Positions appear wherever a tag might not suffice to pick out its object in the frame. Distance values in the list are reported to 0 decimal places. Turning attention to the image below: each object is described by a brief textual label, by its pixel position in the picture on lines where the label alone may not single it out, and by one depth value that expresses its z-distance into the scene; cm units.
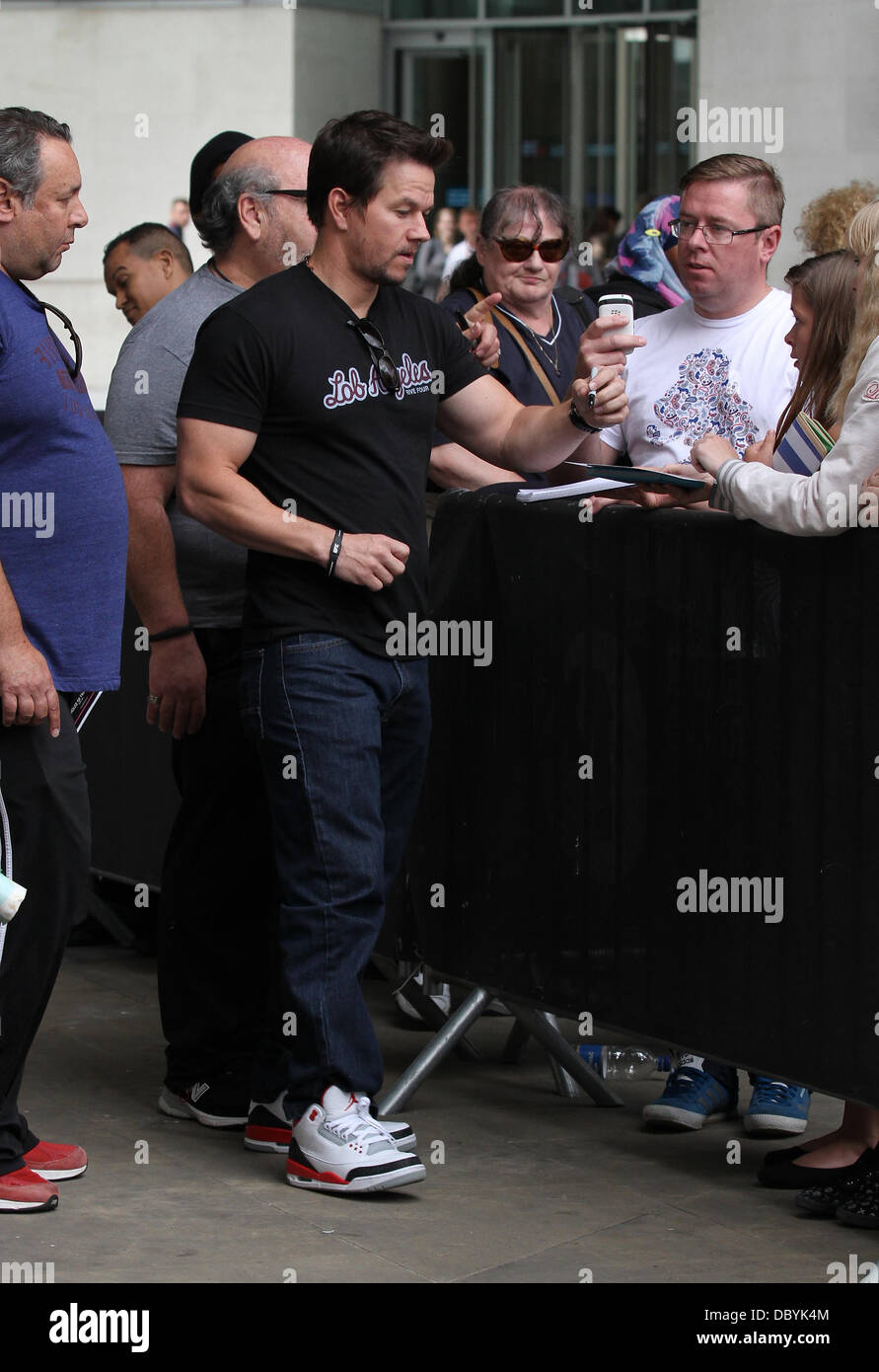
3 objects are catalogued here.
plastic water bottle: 504
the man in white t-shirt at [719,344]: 472
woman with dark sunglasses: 551
